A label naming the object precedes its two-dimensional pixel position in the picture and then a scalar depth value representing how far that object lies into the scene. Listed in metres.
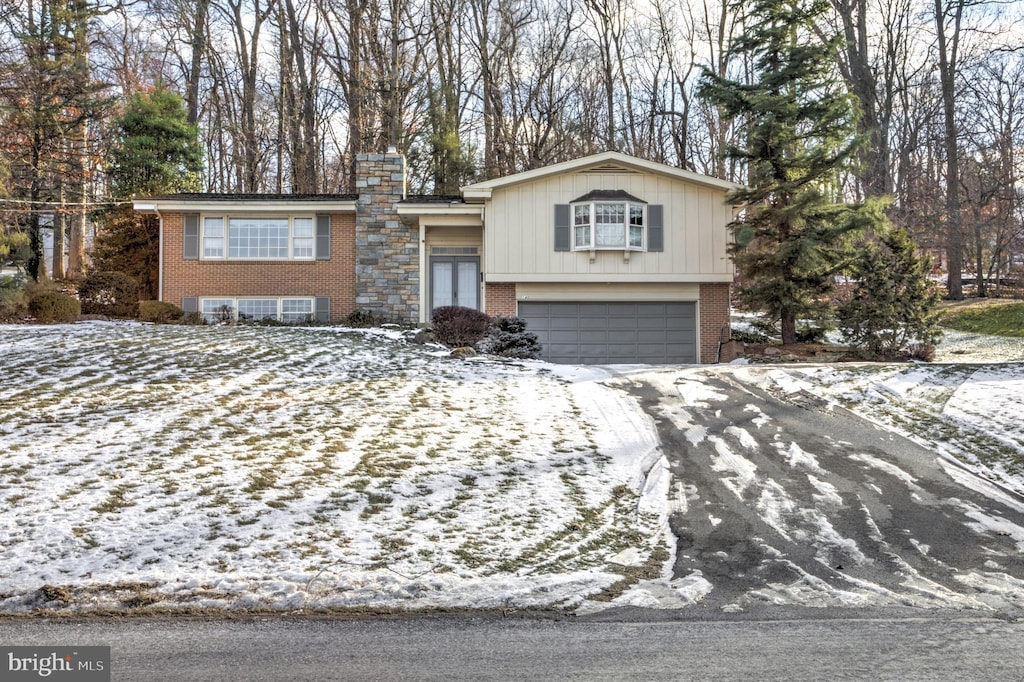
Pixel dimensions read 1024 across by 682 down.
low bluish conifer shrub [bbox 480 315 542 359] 15.32
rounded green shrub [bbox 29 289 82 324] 16.78
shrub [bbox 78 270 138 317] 19.69
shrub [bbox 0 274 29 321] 17.09
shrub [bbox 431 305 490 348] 15.62
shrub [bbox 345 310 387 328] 19.66
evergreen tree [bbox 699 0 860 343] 17.25
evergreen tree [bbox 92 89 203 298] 21.66
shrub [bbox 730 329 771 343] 19.17
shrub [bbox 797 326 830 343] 18.11
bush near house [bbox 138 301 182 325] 18.94
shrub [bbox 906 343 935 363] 15.62
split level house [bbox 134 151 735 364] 19.23
